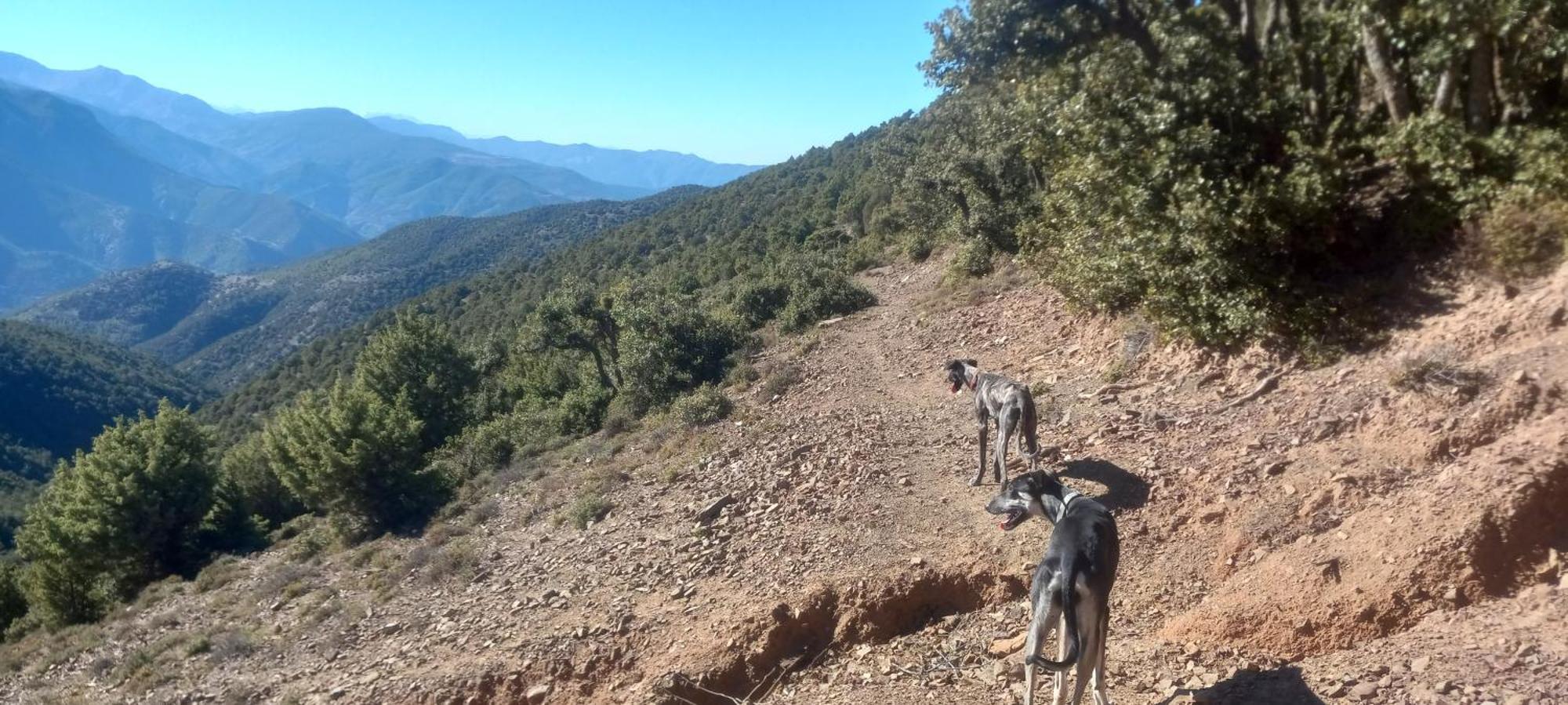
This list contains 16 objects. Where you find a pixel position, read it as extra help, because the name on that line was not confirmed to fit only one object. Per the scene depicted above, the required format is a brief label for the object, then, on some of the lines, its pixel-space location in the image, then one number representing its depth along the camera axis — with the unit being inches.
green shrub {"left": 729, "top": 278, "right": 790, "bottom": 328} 949.8
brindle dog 289.9
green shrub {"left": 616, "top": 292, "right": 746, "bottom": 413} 721.0
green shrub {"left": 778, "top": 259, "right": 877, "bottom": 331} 819.4
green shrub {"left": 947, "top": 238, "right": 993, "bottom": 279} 732.0
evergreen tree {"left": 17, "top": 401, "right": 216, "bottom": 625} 753.0
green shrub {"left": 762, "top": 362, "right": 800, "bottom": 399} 582.2
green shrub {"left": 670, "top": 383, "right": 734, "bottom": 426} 544.1
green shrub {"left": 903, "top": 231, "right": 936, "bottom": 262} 1017.5
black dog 164.7
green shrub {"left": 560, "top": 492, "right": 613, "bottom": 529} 421.4
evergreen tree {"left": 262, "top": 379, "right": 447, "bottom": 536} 657.6
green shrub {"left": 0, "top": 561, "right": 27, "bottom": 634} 840.3
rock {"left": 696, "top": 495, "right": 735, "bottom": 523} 366.0
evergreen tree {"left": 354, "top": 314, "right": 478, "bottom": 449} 1154.0
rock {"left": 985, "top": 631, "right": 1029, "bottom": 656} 222.7
